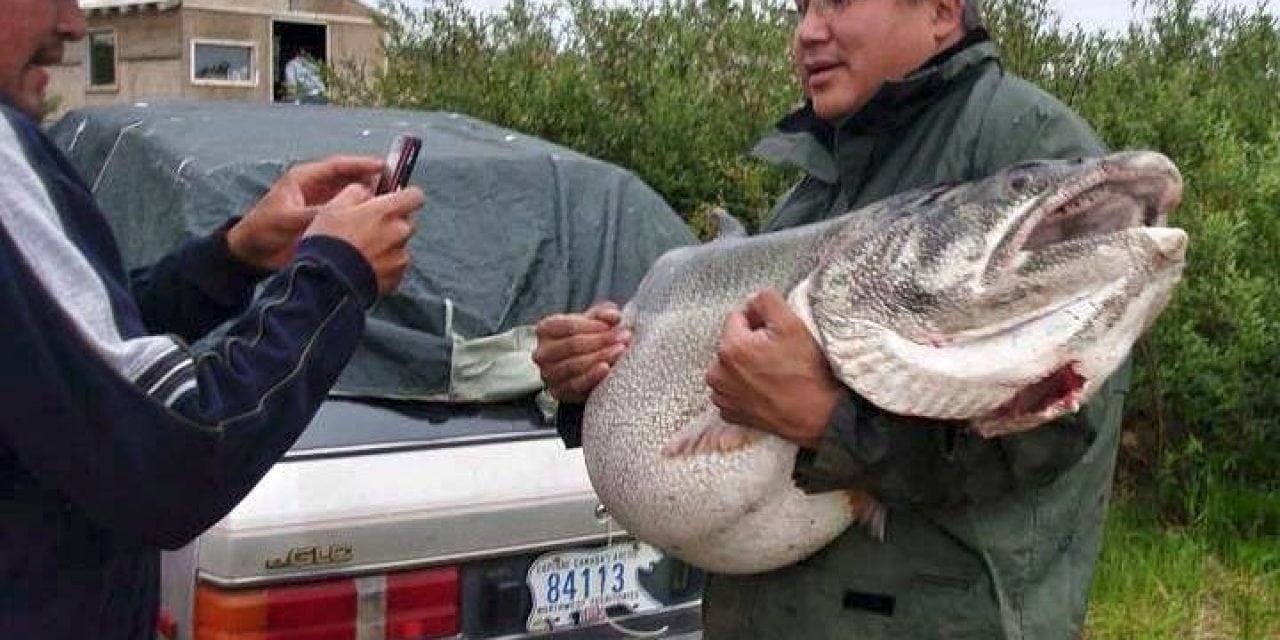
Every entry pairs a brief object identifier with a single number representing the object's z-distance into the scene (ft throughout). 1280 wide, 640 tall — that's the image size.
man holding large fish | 6.67
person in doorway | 31.21
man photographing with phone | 5.69
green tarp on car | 12.47
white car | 10.67
